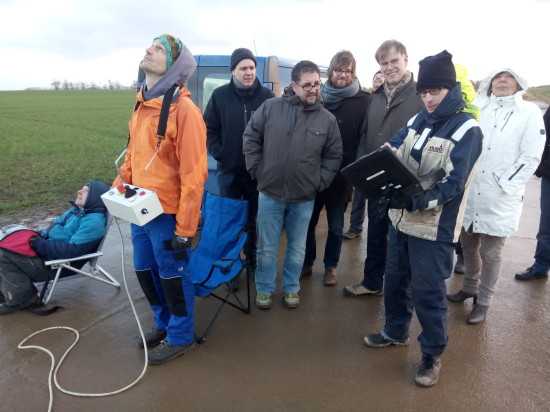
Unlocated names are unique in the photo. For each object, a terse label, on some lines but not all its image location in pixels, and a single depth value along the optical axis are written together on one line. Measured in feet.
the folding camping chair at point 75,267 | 11.25
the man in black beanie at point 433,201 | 7.66
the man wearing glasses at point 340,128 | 11.33
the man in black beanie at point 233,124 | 12.48
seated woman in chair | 11.12
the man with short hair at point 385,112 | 10.52
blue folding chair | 10.63
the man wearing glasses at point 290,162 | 10.59
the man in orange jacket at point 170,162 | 8.34
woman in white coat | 10.07
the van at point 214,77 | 15.72
